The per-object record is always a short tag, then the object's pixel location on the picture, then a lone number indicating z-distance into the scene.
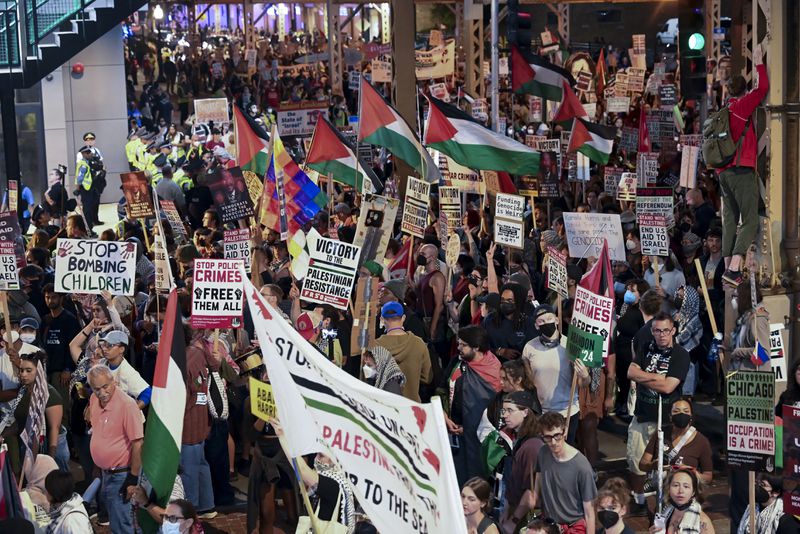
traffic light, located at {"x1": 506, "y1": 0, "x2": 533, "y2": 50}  20.56
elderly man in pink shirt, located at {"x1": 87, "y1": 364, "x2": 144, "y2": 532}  9.44
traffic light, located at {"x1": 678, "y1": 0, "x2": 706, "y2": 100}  19.05
